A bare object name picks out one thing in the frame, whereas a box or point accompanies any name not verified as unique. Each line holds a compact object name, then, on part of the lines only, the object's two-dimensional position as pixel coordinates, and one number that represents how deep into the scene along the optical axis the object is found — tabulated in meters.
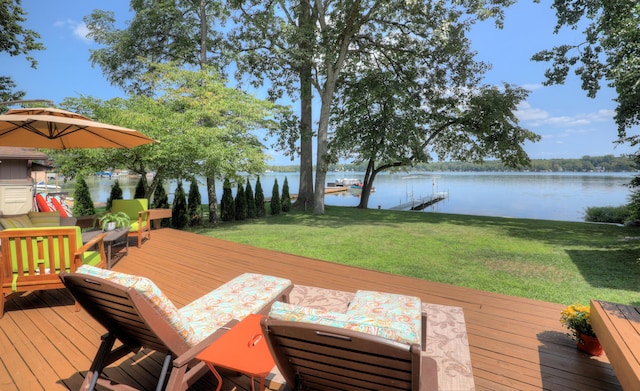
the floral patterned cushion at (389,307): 2.32
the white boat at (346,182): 58.22
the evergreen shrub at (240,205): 12.05
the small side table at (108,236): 4.64
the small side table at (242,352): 1.64
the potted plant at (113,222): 5.28
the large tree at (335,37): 12.34
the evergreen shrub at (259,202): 13.00
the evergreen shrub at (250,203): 12.44
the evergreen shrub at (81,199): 9.53
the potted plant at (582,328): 2.61
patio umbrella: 4.41
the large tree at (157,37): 13.12
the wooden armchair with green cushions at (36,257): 3.25
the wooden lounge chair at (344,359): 1.40
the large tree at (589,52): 10.16
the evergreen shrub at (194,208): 10.72
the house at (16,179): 10.91
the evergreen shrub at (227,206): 11.62
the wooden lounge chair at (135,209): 6.72
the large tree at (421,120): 14.70
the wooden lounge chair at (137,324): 1.73
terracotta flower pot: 2.59
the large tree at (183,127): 7.98
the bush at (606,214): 13.75
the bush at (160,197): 10.26
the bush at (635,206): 6.21
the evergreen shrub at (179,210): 10.23
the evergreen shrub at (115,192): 10.34
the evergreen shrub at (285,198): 14.38
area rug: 2.28
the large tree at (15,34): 12.20
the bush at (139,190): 10.62
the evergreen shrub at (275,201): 13.77
